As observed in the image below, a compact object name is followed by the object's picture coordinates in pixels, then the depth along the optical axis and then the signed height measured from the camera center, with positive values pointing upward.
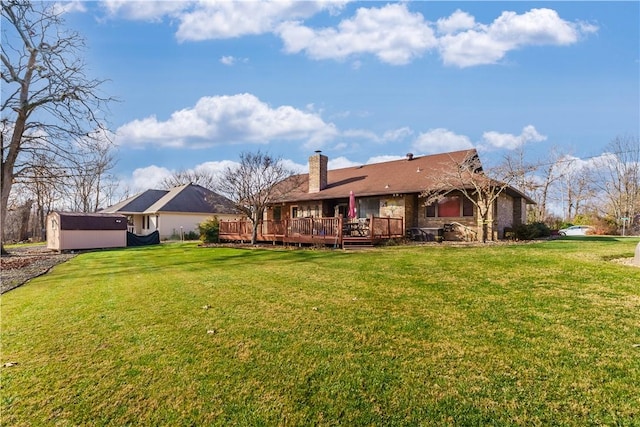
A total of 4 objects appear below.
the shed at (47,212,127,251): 18.91 -0.54
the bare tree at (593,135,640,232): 31.83 +4.03
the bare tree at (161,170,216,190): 48.06 +6.10
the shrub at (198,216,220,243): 21.09 -0.73
